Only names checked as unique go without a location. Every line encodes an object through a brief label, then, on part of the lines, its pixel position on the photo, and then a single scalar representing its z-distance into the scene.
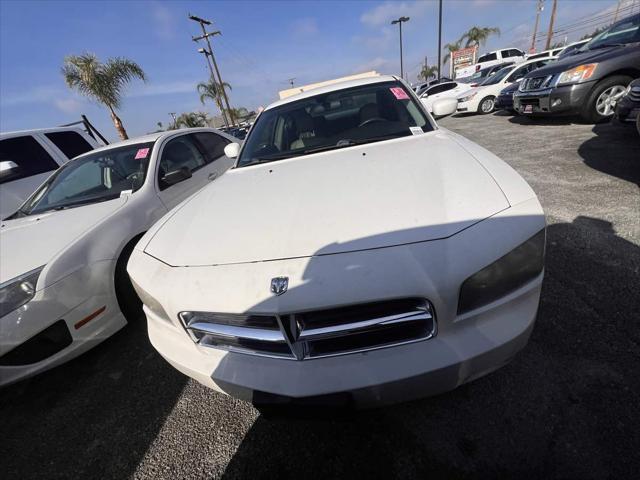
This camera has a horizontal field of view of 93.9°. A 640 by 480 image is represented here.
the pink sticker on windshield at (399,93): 2.45
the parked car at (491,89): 9.82
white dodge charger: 1.07
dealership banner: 30.06
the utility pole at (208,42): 21.08
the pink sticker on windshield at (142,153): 3.17
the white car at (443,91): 11.04
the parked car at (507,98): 8.45
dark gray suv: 5.05
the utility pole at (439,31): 20.04
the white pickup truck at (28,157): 4.11
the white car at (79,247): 1.86
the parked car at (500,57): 20.85
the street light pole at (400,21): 29.23
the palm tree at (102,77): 11.02
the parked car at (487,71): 16.15
